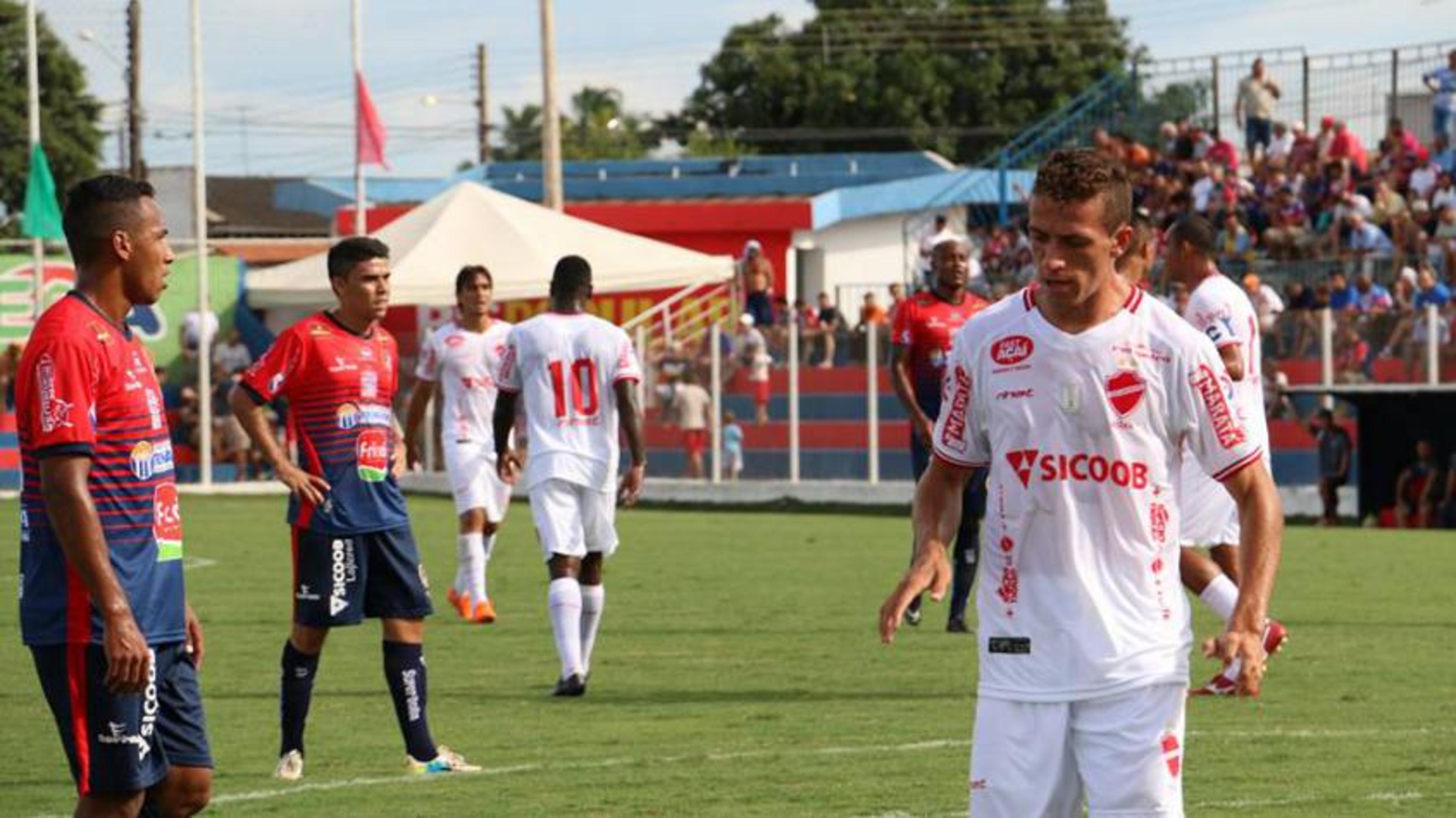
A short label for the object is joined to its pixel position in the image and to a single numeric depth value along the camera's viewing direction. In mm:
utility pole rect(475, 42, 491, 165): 95812
